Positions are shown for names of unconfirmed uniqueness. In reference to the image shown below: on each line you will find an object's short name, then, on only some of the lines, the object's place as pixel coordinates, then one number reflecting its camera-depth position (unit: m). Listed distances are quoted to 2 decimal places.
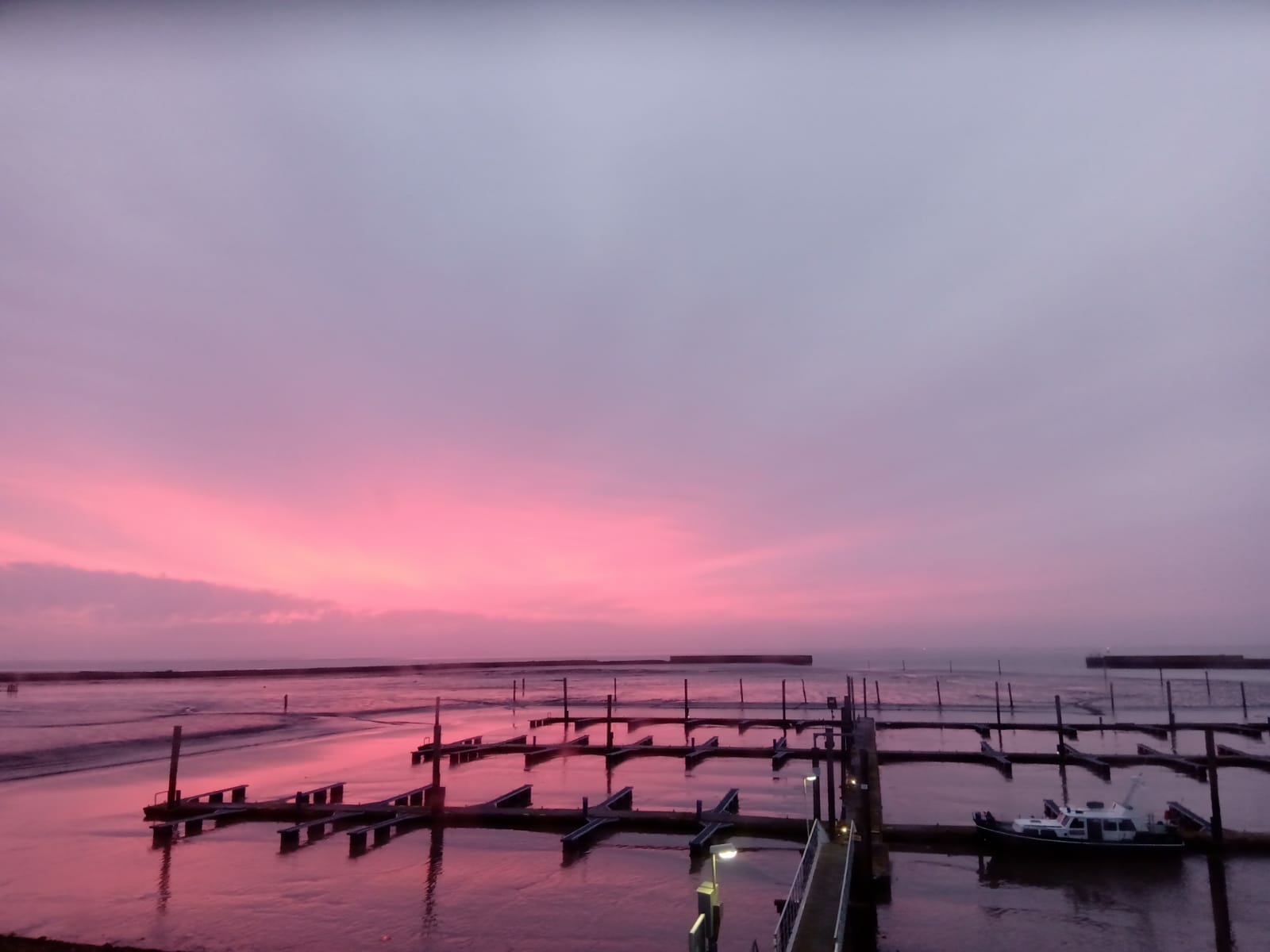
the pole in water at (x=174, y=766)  26.34
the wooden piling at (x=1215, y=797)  22.02
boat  22.16
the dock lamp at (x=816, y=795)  20.28
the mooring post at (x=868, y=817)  16.81
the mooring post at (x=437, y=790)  25.83
